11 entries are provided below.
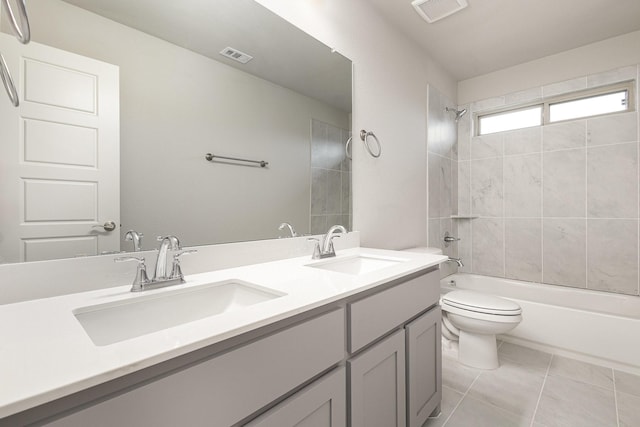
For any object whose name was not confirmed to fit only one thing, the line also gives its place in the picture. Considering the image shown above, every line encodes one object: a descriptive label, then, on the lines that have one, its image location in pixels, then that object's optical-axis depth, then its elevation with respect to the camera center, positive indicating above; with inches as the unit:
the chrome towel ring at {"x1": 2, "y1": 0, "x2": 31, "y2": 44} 21.5 +14.7
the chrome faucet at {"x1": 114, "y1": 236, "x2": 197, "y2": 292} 35.2 -7.1
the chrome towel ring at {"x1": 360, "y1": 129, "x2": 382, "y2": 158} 75.7 +19.2
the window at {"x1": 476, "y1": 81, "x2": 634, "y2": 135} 96.7 +37.1
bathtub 75.6 -31.6
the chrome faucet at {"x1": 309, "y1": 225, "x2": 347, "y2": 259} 58.2 -7.2
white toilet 72.3 -28.1
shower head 125.0 +42.4
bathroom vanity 18.0 -11.7
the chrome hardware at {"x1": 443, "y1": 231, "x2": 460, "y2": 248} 116.9 -11.1
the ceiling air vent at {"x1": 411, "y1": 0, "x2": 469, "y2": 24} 76.7 +54.8
